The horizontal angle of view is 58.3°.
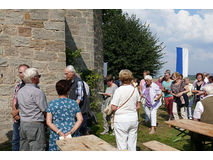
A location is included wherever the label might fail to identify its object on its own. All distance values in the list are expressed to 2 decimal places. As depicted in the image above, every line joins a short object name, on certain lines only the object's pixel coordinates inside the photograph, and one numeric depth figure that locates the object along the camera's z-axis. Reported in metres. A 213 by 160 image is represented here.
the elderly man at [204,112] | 3.37
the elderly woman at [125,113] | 3.14
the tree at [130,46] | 18.78
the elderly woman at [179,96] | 6.26
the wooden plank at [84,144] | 2.33
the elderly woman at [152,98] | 5.63
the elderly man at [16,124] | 3.52
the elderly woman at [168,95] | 6.86
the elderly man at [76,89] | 3.65
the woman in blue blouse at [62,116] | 2.68
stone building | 4.37
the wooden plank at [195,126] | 3.00
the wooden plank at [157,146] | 2.94
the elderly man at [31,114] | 2.81
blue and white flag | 11.39
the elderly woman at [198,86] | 6.97
